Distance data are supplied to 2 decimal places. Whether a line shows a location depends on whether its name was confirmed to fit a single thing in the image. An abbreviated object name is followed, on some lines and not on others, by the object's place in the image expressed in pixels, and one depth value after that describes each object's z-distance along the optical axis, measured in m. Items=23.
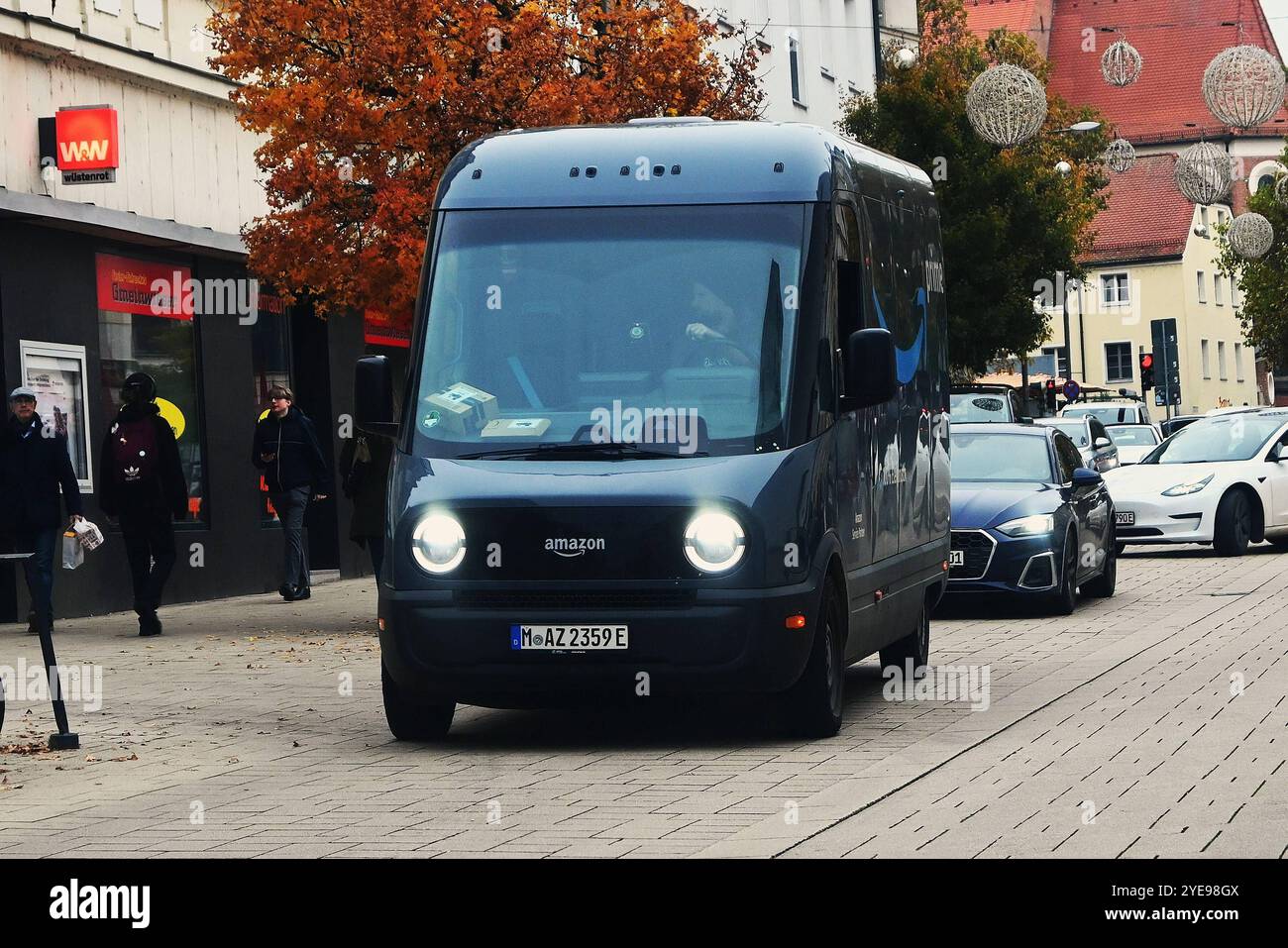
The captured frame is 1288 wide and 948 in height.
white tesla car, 25.55
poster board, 19.66
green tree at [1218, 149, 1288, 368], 71.31
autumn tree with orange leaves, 17.59
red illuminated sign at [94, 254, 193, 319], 21.05
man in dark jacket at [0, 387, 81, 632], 16.27
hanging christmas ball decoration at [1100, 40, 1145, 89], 40.75
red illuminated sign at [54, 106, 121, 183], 19.72
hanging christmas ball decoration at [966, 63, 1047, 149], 33.97
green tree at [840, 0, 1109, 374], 47.81
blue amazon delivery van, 10.27
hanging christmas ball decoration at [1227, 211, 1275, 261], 47.69
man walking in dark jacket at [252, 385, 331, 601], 20.98
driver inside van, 10.68
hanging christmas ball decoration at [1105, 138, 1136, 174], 48.22
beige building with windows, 92.50
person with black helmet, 18.36
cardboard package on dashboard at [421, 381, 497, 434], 10.77
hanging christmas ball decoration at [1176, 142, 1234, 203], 40.00
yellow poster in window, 21.97
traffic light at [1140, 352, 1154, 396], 56.09
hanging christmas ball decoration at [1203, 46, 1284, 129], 30.31
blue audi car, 18.23
